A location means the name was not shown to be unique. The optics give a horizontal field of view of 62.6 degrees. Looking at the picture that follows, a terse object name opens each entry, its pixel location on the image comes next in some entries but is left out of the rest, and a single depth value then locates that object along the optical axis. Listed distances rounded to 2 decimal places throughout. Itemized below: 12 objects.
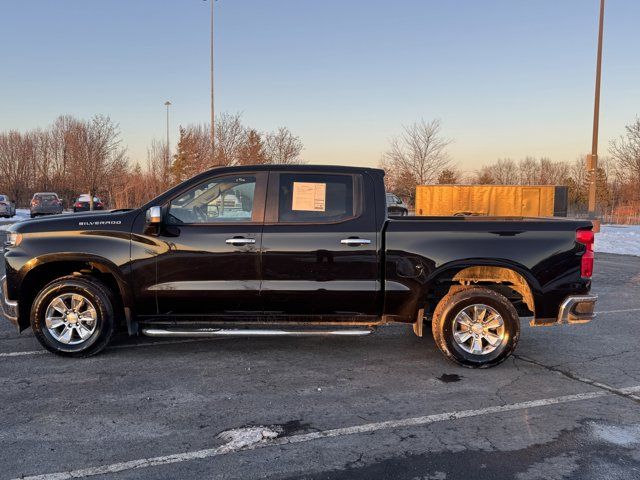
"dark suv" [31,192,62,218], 31.64
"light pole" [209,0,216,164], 26.72
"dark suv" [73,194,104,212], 37.34
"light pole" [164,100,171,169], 48.20
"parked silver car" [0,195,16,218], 32.06
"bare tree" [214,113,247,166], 27.94
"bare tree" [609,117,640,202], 29.47
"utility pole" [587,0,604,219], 18.66
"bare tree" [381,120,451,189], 34.97
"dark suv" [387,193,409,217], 31.20
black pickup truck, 5.12
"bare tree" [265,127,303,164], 33.49
